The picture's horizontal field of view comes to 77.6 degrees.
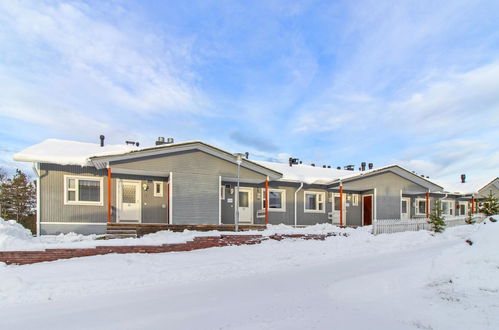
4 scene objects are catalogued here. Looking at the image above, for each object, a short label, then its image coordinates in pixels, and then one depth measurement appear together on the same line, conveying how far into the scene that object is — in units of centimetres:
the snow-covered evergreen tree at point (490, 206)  1934
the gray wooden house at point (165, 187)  1305
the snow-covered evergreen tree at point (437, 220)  1616
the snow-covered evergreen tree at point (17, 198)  2903
